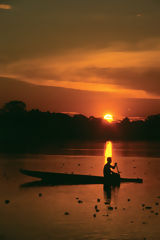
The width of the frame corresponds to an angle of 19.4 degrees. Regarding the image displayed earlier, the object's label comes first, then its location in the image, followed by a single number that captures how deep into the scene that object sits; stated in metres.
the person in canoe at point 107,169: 29.24
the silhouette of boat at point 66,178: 30.50
